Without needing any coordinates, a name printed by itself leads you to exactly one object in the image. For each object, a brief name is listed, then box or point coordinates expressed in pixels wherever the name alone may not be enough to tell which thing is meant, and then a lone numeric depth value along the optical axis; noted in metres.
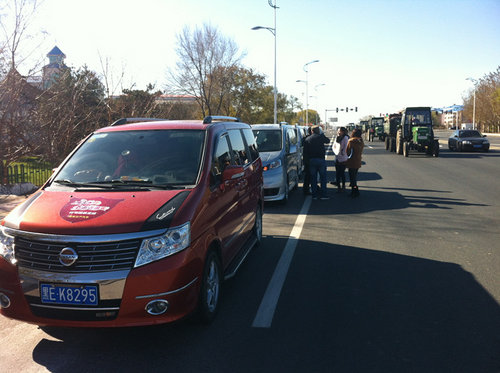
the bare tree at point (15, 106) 10.13
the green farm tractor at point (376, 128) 55.03
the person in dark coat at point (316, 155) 11.31
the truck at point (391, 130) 33.06
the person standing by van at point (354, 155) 11.62
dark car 29.92
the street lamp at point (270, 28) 33.59
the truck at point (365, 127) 68.97
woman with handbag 12.20
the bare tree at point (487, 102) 78.84
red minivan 3.38
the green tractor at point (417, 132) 26.66
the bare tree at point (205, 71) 40.00
